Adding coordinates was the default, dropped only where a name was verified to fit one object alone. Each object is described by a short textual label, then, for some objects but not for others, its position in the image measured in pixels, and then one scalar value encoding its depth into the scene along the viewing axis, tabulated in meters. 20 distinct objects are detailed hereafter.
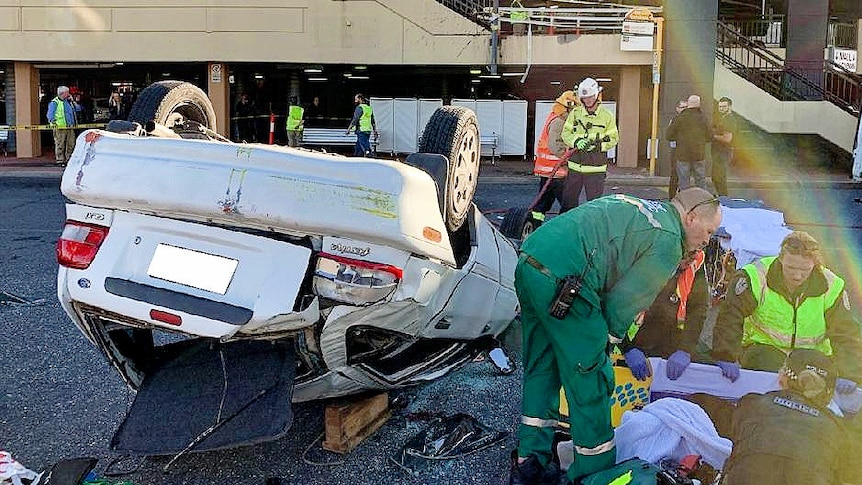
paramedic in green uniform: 3.44
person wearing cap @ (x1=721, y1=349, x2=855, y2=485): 3.08
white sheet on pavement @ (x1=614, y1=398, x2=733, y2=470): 3.68
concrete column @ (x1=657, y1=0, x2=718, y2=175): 17.55
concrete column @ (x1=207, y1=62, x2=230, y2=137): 19.78
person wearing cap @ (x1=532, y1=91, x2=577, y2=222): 8.91
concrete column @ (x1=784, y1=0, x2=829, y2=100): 20.00
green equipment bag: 3.25
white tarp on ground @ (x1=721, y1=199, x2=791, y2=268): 5.94
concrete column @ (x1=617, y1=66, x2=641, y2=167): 18.94
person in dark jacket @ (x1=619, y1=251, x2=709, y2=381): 4.75
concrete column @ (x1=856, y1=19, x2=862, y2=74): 22.09
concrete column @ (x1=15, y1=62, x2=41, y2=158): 20.08
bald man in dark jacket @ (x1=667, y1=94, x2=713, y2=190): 11.42
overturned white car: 3.24
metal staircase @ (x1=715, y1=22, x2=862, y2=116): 19.53
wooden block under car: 3.97
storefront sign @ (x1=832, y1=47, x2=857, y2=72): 21.38
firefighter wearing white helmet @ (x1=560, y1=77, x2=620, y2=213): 8.52
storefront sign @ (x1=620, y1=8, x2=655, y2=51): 17.62
